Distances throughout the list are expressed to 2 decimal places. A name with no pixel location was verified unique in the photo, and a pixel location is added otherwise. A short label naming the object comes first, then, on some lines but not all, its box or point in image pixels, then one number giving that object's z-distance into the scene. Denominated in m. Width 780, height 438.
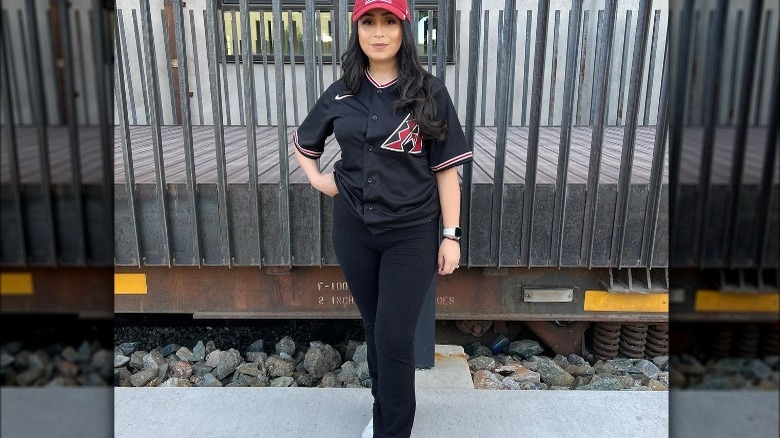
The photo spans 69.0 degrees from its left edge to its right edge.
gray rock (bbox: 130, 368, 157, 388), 3.41
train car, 2.78
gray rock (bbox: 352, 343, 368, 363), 3.58
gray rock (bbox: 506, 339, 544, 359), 3.86
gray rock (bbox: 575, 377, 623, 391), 3.30
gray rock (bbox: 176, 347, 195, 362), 3.75
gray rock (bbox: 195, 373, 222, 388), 3.42
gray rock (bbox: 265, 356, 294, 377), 3.53
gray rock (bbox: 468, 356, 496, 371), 3.49
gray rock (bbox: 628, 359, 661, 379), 3.59
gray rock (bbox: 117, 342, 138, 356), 3.97
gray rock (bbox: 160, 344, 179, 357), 3.89
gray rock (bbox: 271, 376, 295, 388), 3.36
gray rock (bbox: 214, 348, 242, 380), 3.52
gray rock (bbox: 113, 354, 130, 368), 3.62
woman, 1.83
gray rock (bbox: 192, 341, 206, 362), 3.76
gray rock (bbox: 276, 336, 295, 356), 3.84
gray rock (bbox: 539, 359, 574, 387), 3.42
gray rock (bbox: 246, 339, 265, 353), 3.95
